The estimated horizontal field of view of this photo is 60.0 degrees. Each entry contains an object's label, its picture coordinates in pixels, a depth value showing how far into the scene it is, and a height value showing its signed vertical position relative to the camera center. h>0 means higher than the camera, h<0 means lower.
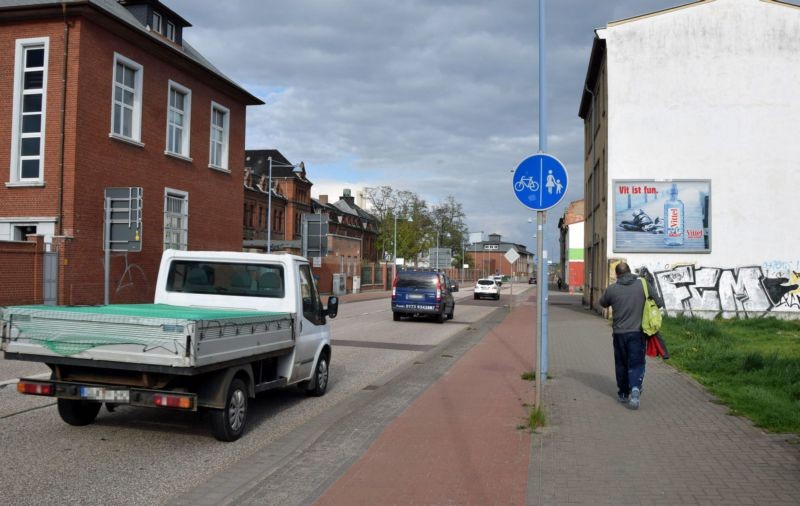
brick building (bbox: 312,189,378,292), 52.75 +2.57
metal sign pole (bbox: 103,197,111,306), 16.05 +0.77
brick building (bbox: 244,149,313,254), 63.66 +7.02
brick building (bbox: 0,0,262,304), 21.39 +4.47
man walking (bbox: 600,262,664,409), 7.97 -0.66
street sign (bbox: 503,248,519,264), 35.03 +0.86
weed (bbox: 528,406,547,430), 7.01 -1.50
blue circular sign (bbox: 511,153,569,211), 7.78 +1.02
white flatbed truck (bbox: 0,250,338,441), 5.71 -0.78
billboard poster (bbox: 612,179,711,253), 24.98 +2.12
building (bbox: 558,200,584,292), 69.12 +1.86
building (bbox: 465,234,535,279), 154.01 +3.28
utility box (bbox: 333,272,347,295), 51.58 -1.06
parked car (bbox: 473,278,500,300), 49.88 -1.27
